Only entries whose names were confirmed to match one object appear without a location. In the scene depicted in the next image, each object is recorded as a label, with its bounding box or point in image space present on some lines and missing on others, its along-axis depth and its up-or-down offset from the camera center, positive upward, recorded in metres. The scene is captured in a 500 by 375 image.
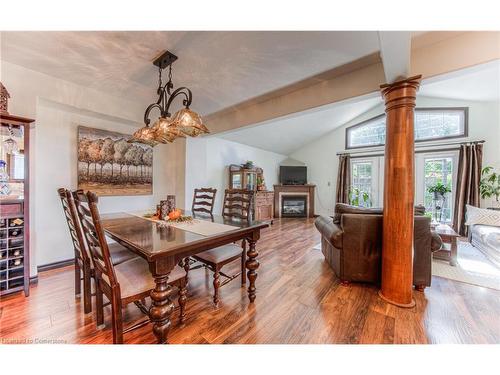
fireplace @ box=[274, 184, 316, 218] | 6.60 -0.50
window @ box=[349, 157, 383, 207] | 5.74 +0.11
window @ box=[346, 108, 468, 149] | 4.65 +1.55
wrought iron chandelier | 1.72 +0.51
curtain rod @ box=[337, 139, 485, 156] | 4.47 +1.01
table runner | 1.58 -0.38
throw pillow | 3.53 -0.53
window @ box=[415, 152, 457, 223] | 4.71 +0.19
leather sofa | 2.05 -0.63
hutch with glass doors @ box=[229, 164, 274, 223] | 5.27 -0.03
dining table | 1.19 -0.39
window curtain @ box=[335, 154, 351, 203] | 6.09 +0.19
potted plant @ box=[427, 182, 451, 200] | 4.47 -0.07
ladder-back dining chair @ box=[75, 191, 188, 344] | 1.13 -0.65
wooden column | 1.78 -0.03
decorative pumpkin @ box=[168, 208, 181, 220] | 2.00 -0.32
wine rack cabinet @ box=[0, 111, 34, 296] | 1.86 -0.25
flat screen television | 6.77 +0.32
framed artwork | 2.71 +0.27
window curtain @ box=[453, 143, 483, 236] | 4.25 +0.16
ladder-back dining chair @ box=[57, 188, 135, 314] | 1.44 -0.64
